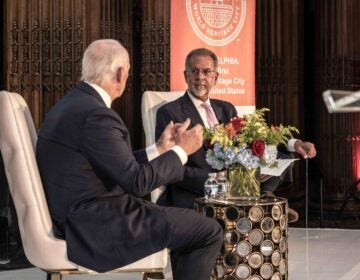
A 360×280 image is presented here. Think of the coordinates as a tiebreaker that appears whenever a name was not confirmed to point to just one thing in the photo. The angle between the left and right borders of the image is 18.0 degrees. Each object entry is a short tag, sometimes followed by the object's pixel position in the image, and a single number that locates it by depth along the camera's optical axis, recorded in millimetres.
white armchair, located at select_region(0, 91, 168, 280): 4438
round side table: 5437
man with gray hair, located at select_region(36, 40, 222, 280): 4207
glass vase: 5558
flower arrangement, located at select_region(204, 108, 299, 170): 5452
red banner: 8706
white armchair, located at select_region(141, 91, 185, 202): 7087
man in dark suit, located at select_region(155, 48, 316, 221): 6295
